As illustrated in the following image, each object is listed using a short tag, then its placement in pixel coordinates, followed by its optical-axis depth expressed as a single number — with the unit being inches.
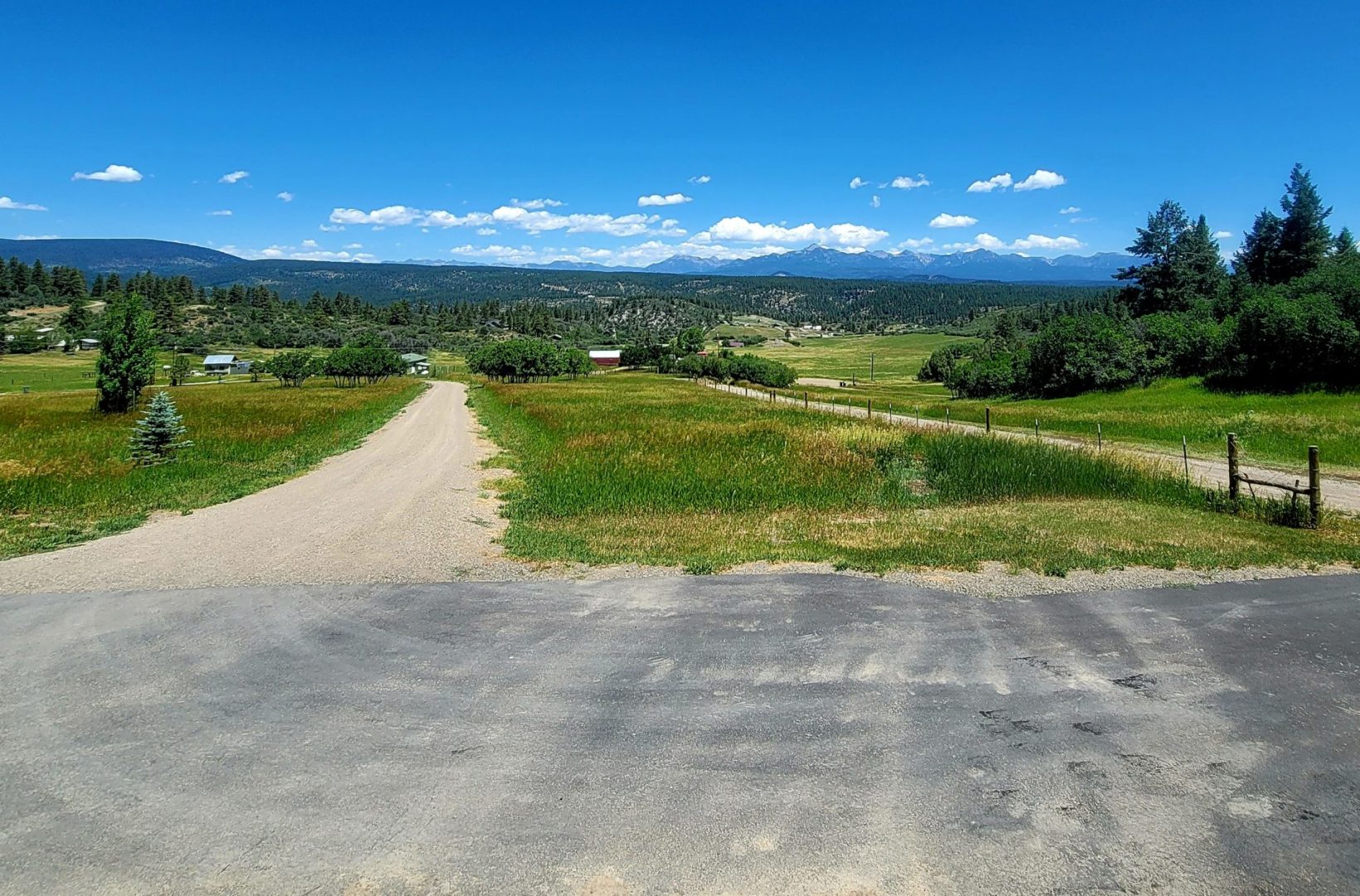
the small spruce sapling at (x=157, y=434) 836.0
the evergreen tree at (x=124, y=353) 1547.7
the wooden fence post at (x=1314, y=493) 511.2
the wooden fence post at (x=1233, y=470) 581.9
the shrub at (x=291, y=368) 3420.3
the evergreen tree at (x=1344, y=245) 2603.3
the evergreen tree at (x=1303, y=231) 2554.1
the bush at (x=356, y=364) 3850.9
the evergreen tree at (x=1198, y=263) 2979.8
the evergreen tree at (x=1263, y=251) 2694.4
